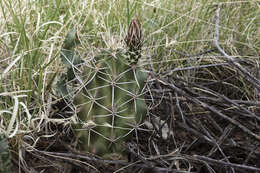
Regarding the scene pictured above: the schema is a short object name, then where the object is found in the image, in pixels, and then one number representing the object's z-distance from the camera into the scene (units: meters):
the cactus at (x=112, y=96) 0.88
